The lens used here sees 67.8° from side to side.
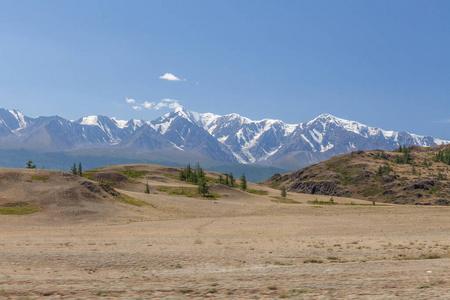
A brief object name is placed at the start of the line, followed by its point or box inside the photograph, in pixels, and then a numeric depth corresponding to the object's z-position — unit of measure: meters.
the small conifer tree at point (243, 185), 148.59
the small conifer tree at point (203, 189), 119.88
